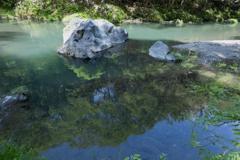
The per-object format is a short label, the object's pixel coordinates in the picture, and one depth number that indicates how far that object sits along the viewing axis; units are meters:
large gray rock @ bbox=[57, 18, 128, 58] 11.34
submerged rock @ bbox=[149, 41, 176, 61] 10.85
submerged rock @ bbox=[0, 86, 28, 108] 5.70
